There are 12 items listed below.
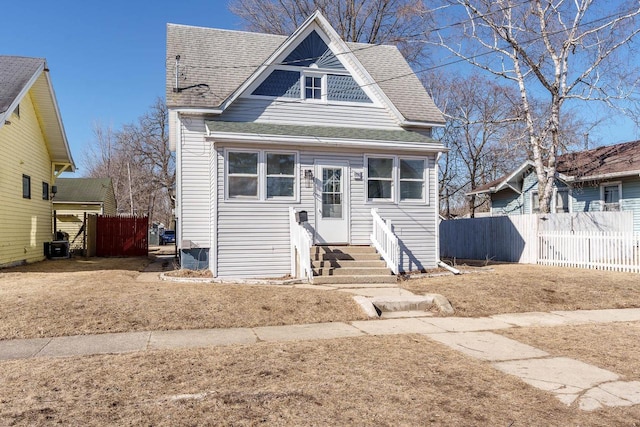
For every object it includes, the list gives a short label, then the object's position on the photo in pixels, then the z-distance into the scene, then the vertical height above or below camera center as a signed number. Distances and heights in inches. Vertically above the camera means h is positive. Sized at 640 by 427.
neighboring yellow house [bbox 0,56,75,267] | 575.2 +92.9
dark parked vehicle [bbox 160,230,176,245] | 1660.4 -62.8
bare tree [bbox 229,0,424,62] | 1168.8 +498.2
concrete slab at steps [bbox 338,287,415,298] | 360.8 -57.9
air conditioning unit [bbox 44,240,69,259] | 750.2 -46.9
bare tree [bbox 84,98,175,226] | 1763.0 +208.8
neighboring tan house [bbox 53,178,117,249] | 1132.5 +41.6
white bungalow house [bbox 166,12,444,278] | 488.4 +62.2
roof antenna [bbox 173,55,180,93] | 531.2 +168.5
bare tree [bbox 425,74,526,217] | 1173.7 +195.9
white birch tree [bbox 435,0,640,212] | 746.2 +260.2
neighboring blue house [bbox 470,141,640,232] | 759.7 +63.6
